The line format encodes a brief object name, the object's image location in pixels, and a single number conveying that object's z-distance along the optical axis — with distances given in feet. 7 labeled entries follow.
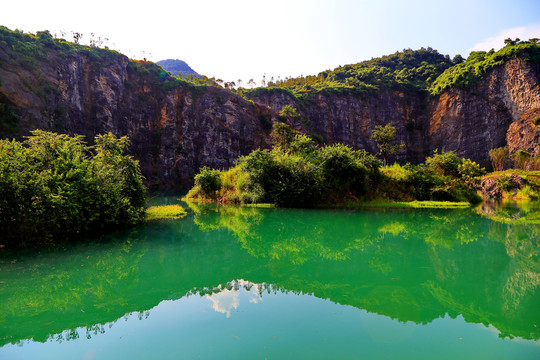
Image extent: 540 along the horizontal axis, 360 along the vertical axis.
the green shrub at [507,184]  105.19
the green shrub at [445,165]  94.70
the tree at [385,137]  134.67
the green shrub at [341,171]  80.94
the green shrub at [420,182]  86.79
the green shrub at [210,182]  100.94
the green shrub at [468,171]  91.40
